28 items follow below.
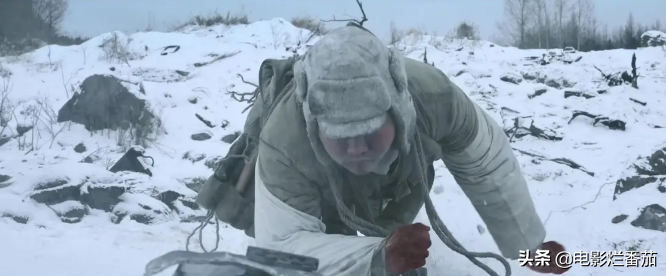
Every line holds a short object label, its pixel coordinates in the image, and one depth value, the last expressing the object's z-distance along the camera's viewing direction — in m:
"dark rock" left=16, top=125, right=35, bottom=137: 5.12
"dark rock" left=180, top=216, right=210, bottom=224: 3.49
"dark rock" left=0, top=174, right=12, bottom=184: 3.44
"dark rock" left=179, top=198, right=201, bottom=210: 3.75
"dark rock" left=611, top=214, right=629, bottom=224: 3.46
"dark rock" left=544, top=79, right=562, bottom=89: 6.72
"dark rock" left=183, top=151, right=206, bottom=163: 4.91
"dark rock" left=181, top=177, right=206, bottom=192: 4.27
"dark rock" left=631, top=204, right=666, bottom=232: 3.29
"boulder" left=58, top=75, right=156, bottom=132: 5.37
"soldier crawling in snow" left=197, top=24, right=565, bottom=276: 1.46
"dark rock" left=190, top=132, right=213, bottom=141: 5.39
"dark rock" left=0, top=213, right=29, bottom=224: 2.96
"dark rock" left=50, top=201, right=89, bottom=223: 3.14
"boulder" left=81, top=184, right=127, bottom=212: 3.36
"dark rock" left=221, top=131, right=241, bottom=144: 5.35
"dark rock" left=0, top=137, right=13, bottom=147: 4.96
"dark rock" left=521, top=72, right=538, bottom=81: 7.01
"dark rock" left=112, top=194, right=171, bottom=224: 3.33
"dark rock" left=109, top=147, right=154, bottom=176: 4.16
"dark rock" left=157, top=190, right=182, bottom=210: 3.72
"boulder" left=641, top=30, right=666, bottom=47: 8.10
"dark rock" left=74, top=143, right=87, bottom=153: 4.99
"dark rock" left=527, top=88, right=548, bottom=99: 6.29
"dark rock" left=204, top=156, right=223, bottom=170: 4.75
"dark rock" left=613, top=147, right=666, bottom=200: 3.69
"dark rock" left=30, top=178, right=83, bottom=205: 3.24
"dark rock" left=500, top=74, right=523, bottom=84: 6.80
